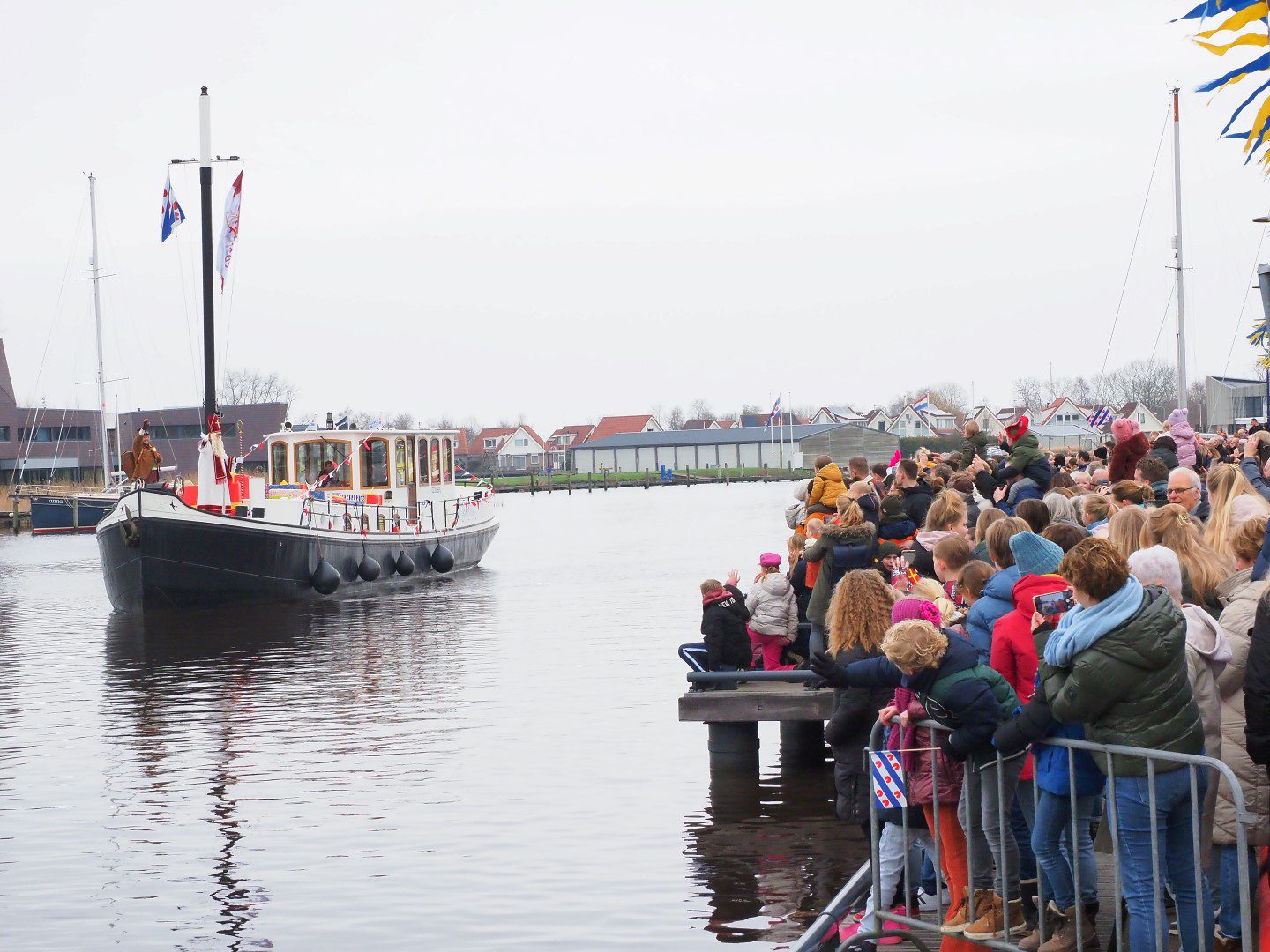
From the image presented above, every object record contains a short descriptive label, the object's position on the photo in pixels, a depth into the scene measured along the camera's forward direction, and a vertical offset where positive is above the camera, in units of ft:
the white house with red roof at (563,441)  591.37 +9.11
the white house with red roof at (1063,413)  490.32 +12.38
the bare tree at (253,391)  526.16 +29.18
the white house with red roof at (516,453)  586.86 +4.59
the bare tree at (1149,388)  525.34 +22.32
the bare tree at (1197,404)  377.32 +11.76
